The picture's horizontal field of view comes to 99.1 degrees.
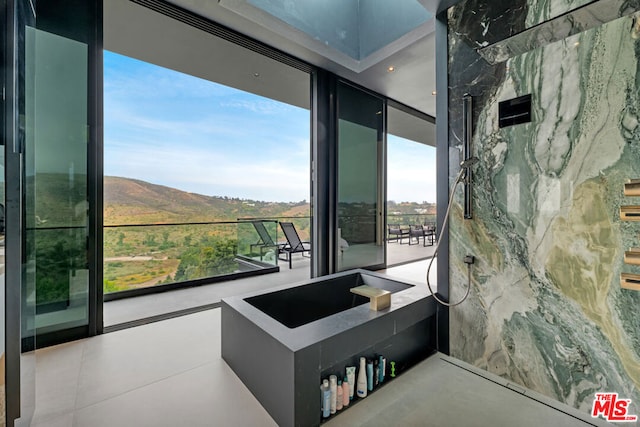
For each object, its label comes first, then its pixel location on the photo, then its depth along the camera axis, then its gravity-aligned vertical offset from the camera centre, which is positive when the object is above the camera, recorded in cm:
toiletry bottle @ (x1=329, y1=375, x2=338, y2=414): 143 -93
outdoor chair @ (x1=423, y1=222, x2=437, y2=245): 813 -52
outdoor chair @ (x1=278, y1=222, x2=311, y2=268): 529 -55
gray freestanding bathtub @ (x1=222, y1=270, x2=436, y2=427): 130 -73
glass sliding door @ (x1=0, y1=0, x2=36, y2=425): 122 -7
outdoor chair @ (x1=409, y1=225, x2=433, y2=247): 785 -55
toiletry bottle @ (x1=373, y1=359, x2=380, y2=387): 166 -97
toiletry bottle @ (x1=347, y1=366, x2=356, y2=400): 153 -92
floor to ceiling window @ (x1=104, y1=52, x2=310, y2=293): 402 +75
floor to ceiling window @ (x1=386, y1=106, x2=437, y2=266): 535 +72
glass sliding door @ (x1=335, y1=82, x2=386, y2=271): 409 +54
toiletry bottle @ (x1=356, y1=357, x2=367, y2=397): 156 -97
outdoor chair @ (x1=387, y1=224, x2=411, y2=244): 773 -54
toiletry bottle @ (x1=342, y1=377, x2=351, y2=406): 149 -98
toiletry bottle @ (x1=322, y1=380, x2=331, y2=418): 140 -97
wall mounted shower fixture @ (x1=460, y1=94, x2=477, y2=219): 183 +47
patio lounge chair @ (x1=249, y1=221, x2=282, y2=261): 517 -52
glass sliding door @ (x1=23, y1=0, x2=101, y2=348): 211 +37
